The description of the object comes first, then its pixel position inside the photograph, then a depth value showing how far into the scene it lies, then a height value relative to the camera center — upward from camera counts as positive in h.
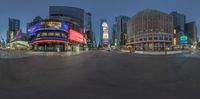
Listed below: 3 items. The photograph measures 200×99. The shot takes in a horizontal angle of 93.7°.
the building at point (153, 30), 74.51 +16.01
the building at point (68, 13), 86.43 +35.45
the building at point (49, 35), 48.02 +7.64
